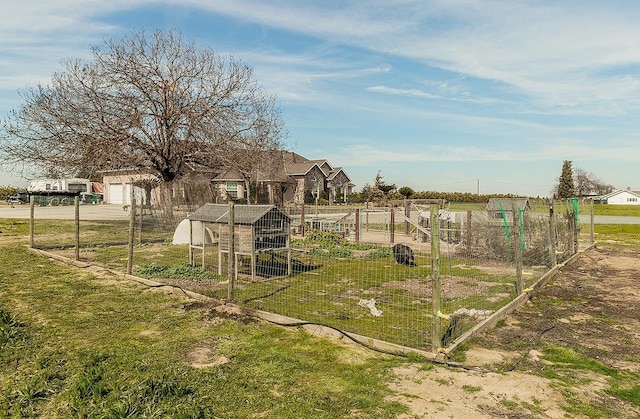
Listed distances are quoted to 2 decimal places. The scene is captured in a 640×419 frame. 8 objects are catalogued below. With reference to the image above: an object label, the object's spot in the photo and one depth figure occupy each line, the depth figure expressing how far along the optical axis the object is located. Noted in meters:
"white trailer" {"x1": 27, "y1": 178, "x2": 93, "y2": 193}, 50.84
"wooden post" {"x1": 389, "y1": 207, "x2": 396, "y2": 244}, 16.31
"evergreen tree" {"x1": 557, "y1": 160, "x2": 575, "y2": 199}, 73.81
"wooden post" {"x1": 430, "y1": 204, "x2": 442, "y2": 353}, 4.86
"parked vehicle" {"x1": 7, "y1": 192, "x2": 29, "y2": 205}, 45.81
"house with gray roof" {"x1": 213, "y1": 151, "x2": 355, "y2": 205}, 43.22
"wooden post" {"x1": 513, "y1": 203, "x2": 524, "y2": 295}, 7.73
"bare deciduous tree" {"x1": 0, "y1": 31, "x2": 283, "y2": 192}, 18.47
